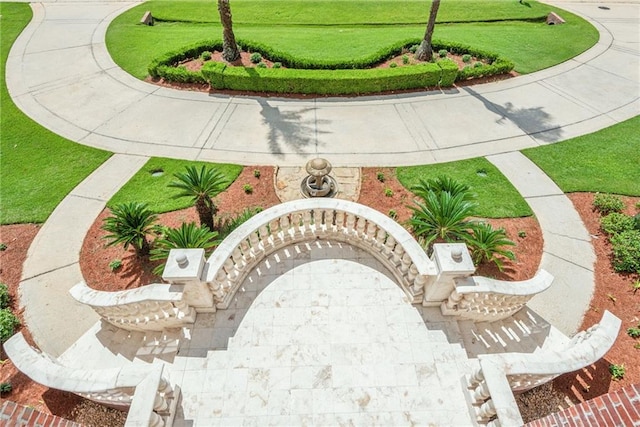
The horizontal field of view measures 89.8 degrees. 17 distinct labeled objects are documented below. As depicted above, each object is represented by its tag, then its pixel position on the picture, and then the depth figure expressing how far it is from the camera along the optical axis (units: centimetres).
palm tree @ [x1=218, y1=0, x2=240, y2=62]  1601
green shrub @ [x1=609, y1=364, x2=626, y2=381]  720
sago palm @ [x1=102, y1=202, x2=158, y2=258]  898
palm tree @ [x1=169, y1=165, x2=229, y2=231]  915
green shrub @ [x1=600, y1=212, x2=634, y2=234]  1002
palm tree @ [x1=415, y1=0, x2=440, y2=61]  1681
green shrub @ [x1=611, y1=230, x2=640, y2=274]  910
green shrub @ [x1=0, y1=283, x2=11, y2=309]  864
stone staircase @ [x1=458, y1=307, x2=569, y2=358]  726
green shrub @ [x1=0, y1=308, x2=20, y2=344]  791
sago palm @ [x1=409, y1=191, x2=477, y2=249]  876
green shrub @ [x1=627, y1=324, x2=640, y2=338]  785
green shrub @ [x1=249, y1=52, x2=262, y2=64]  1766
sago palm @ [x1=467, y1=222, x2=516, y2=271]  884
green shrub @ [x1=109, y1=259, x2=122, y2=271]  936
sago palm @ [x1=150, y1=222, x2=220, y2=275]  848
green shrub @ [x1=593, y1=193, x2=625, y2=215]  1063
